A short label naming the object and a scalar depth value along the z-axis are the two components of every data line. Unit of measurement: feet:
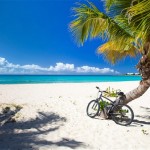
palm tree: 15.41
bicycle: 17.29
